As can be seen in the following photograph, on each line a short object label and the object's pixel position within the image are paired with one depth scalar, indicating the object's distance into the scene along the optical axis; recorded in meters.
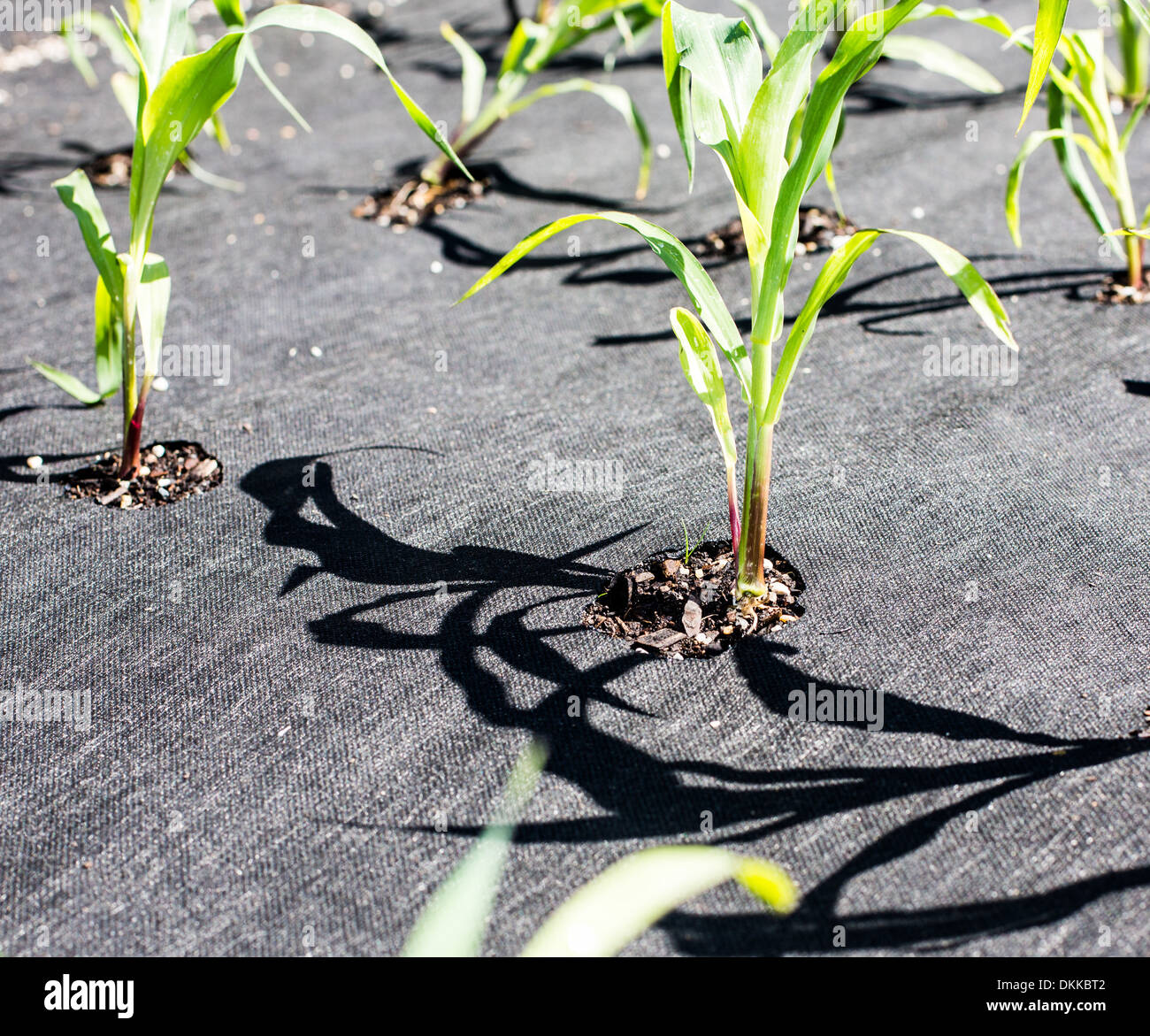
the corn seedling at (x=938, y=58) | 1.53
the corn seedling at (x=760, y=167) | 1.30
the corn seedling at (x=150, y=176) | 1.37
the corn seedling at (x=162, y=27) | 1.40
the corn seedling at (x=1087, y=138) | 1.50
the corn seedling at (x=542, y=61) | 1.65
